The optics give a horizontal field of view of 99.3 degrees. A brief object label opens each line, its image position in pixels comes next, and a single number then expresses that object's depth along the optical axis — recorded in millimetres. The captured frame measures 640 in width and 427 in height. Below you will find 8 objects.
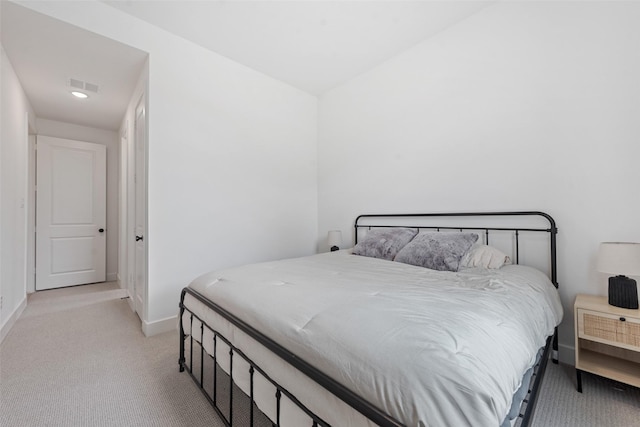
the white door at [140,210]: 2518
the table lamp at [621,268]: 1512
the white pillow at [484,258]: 1959
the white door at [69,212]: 3959
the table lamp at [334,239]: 3348
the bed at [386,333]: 690
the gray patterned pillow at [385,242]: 2449
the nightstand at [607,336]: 1480
